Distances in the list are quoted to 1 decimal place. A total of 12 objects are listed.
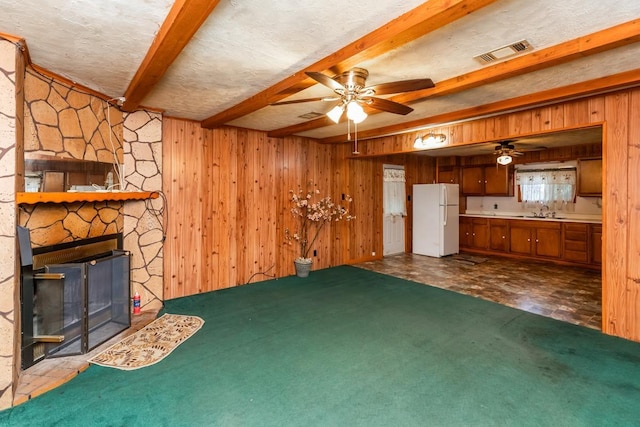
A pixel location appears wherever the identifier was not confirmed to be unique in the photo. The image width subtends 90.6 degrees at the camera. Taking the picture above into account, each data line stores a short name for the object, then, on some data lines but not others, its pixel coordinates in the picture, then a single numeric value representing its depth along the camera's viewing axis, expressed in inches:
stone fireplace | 85.4
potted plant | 217.2
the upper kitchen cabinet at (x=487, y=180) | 294.4
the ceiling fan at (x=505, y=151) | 236.4
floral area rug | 105.7
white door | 288.5
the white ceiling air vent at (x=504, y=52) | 90.0
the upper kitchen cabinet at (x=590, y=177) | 241.4
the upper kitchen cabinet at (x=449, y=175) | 325.1
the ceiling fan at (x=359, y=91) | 89.7
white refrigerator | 283.6
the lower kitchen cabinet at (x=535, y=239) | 237.0
